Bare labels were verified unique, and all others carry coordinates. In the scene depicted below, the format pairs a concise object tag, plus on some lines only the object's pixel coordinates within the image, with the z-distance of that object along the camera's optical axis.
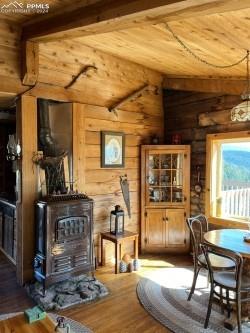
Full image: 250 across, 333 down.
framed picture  4.38
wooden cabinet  4.88
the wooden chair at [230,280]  2.51
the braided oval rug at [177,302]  2.82
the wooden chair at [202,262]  3.04
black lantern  4.26
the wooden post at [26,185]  3.55
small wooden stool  4.07
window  4.56
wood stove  3.36
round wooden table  2.82
